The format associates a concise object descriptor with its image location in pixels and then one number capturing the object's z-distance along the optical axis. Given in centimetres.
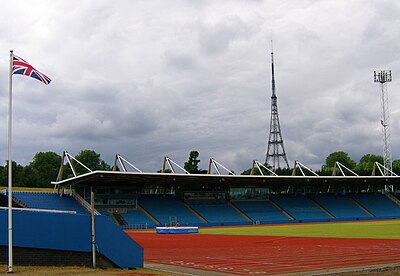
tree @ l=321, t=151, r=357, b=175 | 15888
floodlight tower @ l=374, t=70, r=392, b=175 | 8544
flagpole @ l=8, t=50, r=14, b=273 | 1577
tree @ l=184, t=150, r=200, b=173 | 12402
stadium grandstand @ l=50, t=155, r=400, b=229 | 6531
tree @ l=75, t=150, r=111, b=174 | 15474
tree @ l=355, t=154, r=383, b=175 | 13936
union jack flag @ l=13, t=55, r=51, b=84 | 1753
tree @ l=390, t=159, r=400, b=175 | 12398
